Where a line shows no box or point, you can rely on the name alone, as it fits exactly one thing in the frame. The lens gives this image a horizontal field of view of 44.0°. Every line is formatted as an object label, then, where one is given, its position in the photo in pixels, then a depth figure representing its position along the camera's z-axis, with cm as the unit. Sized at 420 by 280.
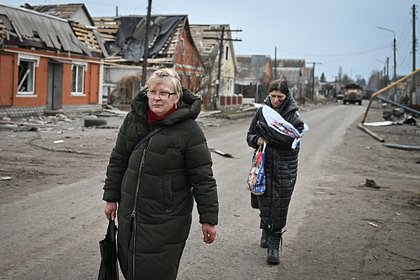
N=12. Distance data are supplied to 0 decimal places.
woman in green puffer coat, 337
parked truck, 7362
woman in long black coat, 534
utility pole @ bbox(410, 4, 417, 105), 4858
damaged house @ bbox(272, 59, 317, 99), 8345
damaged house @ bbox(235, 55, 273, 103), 6020
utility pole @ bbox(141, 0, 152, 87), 2697
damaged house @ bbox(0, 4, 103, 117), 2239
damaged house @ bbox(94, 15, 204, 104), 3597
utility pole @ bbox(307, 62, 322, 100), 8852
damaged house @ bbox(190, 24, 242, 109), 4019
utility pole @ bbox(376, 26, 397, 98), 6761
